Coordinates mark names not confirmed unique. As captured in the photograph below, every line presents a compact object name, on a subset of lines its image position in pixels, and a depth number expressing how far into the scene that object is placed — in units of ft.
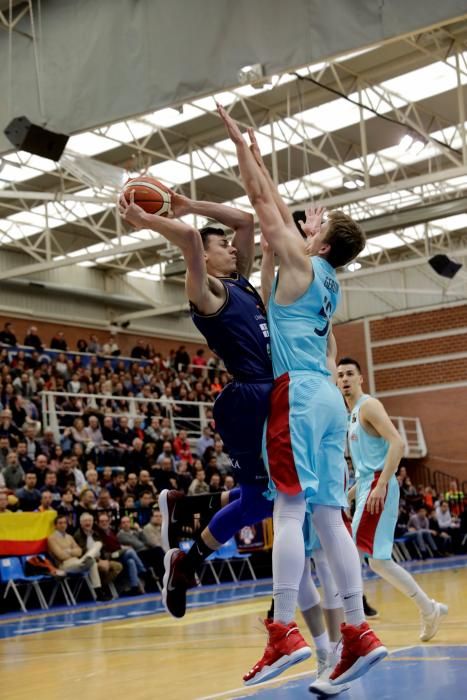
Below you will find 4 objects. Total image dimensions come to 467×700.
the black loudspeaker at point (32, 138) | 30.04
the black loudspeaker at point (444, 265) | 67.67
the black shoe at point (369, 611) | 25.38
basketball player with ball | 14.28
